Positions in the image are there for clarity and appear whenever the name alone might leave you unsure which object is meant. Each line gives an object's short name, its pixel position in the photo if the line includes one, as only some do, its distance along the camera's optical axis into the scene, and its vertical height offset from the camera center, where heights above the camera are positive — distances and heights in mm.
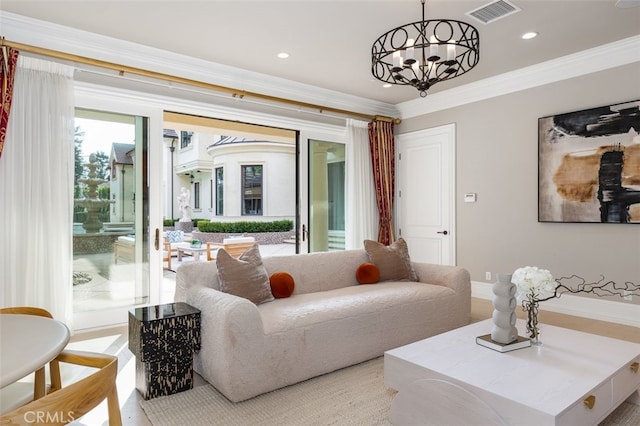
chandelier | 2512 +1059
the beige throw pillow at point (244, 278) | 2890 -492
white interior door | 5449 +283
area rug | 2127 -1135
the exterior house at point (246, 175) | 12766 +1272
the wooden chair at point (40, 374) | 1440 -624
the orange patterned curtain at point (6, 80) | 3166 +1094
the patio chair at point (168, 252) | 7976 -809
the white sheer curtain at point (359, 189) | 5707 +347
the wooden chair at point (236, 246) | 7738 -675
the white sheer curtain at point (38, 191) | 3250 +200
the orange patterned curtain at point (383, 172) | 5859 +612
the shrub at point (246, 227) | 12727 -456
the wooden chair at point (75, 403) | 957 -497
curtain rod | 3305 +1406
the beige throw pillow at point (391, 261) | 3891 -494
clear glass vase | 2291 -644
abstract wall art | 3816 +483
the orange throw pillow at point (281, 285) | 3174 -589
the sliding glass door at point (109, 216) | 3791 -27
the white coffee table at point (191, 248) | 8406 -772
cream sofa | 2344 -753
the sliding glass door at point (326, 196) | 5582 +251
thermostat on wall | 5134 +188
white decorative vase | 2250 -563
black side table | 2340 -826
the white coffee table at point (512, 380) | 1703 -815
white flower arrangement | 2199 -408
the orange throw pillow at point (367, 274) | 3795 -600
